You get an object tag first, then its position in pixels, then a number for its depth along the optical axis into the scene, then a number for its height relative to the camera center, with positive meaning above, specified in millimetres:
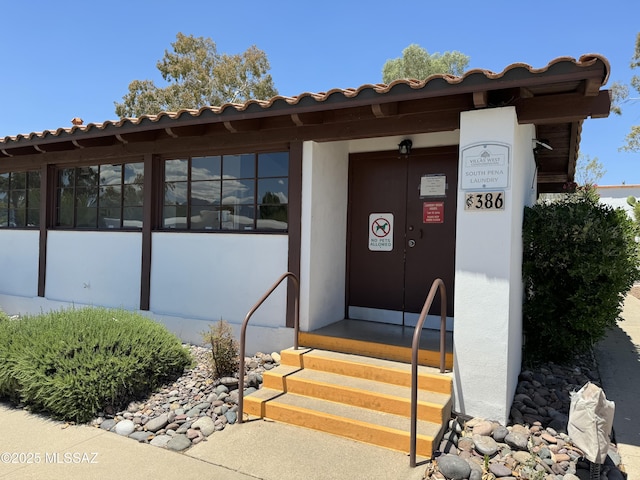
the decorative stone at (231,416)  4090 -1727
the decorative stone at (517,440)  3536 -1632
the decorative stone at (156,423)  4016 -1782
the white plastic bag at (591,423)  3037 -1288
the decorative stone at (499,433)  3672 -1627
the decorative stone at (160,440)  3769 -1821
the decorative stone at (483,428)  3754 -1631
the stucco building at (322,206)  4008 +357
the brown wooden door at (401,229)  5531 +95
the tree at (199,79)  23047 +8051
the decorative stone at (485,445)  3482 -1662
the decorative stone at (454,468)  3162 -1670
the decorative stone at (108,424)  4082 -1826
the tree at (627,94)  20953 +7336
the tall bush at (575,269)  4652 -302
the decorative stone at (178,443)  3678 -1794
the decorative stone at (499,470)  3201 -1693
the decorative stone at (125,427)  3965 -1807
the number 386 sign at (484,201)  4000 +347
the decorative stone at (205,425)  3920 -1761
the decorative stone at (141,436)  3860 -1827
